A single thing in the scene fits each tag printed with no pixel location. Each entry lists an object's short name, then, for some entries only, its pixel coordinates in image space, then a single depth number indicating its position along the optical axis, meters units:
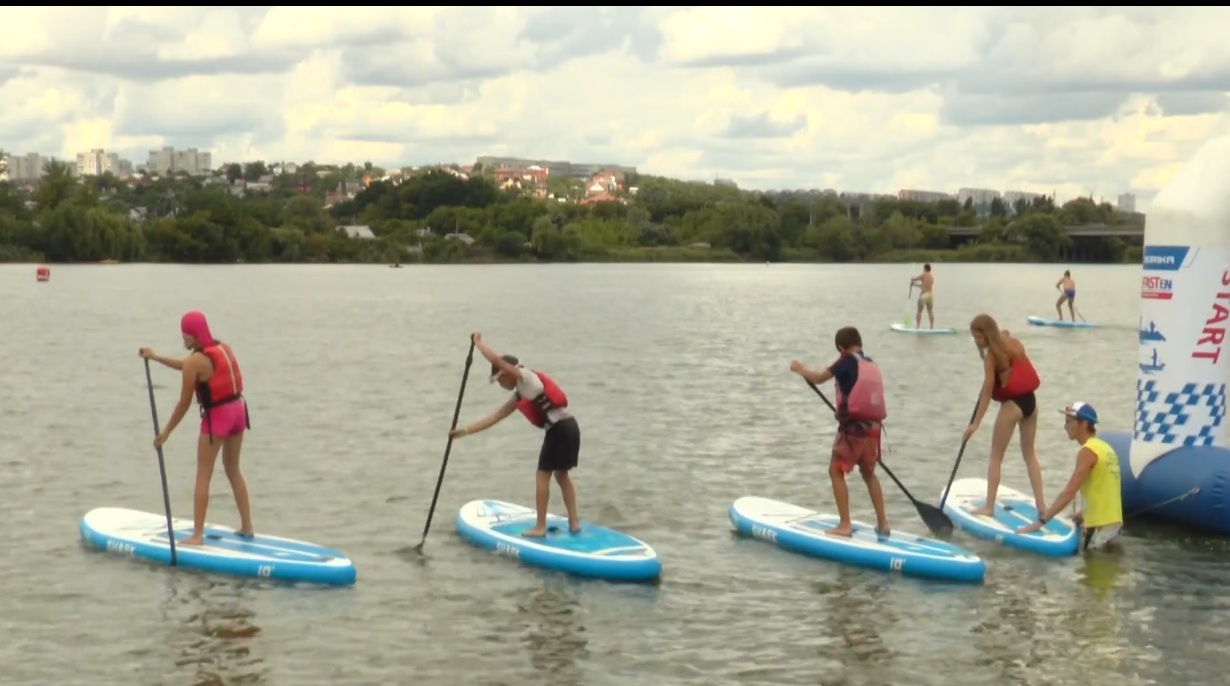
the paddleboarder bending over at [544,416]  13.45
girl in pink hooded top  12.92
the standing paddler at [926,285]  43.59
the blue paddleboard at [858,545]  13.45
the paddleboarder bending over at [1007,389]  14.40
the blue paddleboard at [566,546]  13.55
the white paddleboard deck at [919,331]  46.81
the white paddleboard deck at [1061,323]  49.06
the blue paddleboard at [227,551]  13.32
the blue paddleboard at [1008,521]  14.48
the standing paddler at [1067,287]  46.88
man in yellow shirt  14.10
